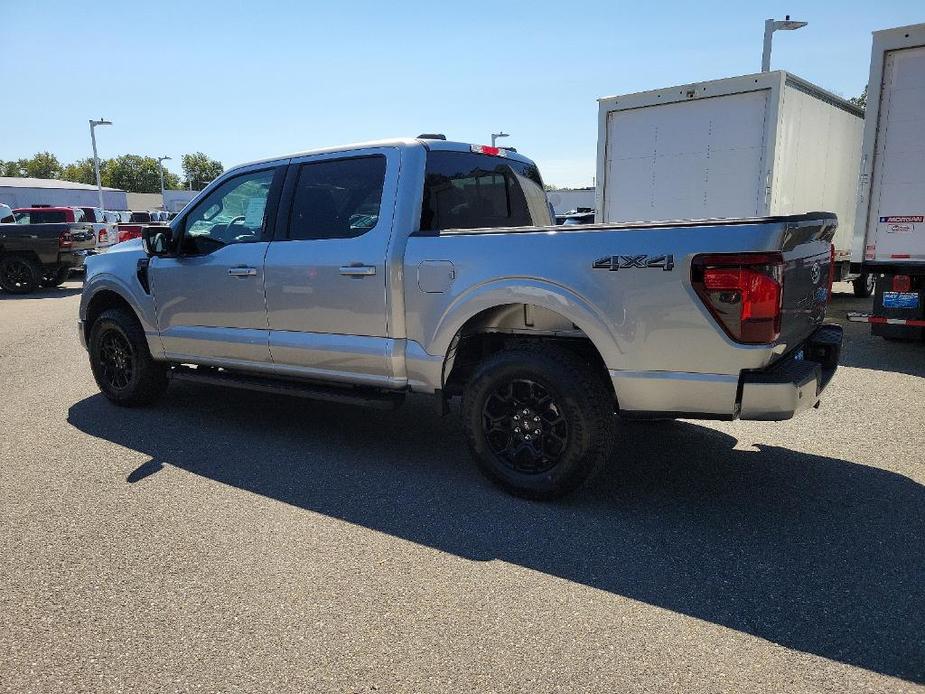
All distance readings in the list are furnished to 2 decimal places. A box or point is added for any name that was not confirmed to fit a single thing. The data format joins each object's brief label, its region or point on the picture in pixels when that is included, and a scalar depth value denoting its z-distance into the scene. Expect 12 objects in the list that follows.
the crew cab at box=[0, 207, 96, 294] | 15.85
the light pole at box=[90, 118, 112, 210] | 43.69
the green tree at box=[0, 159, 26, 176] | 125.94
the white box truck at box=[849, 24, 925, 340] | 7.39
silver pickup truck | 3.25
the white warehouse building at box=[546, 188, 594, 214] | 37.96
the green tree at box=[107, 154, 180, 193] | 120.94
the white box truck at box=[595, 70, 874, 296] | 9.26
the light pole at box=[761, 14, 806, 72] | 14.68
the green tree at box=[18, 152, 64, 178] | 125.31
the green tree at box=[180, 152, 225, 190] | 128.12
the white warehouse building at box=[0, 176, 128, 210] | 65.69
